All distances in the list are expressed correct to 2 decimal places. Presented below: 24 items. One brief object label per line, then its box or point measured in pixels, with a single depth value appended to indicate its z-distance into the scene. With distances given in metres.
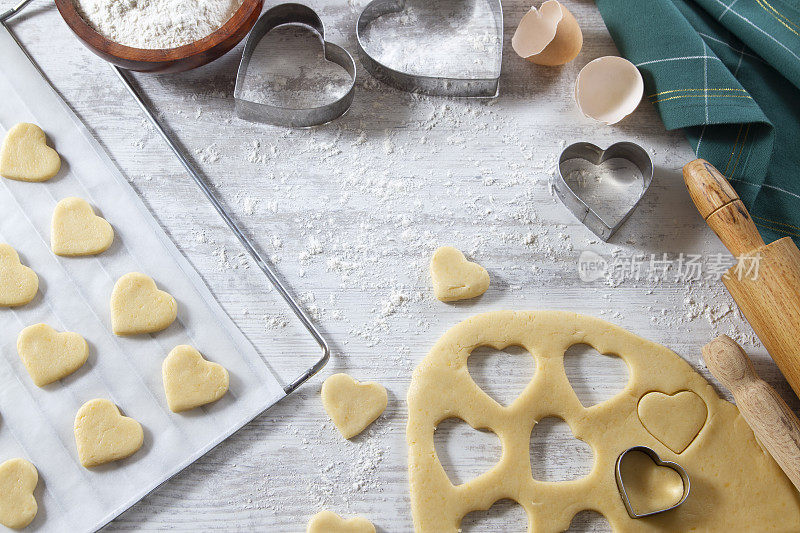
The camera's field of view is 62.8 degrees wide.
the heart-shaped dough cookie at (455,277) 1.00
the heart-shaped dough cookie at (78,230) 0.99
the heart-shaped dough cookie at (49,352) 0.93
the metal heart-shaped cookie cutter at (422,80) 1.10
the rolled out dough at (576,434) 0.91
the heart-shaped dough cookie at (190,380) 0.93
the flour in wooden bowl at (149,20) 0.99
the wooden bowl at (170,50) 0.97
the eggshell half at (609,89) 1.10
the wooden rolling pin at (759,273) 0.93
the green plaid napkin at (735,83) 1.08
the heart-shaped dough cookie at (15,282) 0.96
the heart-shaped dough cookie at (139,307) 0.96
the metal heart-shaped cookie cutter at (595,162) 1.03
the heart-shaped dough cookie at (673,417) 0.94
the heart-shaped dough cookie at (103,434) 0.90
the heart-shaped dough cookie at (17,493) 0.87
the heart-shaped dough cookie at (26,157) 1.03
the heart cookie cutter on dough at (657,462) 0.90
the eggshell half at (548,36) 1.10
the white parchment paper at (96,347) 0.91
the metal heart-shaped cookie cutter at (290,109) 1.06
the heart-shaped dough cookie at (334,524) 0.90
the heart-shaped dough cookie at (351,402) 0.94
